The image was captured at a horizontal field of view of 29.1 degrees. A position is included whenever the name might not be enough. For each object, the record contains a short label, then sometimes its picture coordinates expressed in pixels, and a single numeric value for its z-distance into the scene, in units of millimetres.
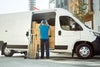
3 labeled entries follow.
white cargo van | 8752
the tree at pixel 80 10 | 18384
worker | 8735
